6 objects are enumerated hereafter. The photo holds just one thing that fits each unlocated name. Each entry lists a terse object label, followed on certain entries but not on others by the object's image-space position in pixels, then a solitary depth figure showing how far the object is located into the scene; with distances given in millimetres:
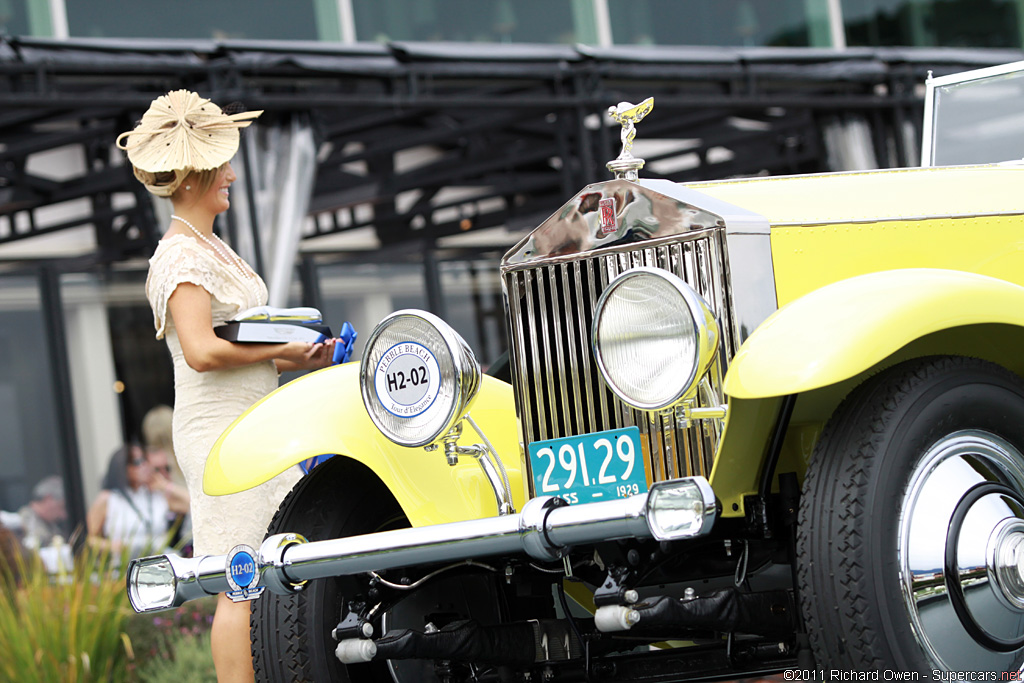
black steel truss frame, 16531
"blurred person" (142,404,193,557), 19109
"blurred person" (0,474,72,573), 19156
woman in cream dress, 7020
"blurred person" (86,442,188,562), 18453
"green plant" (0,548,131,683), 10320
